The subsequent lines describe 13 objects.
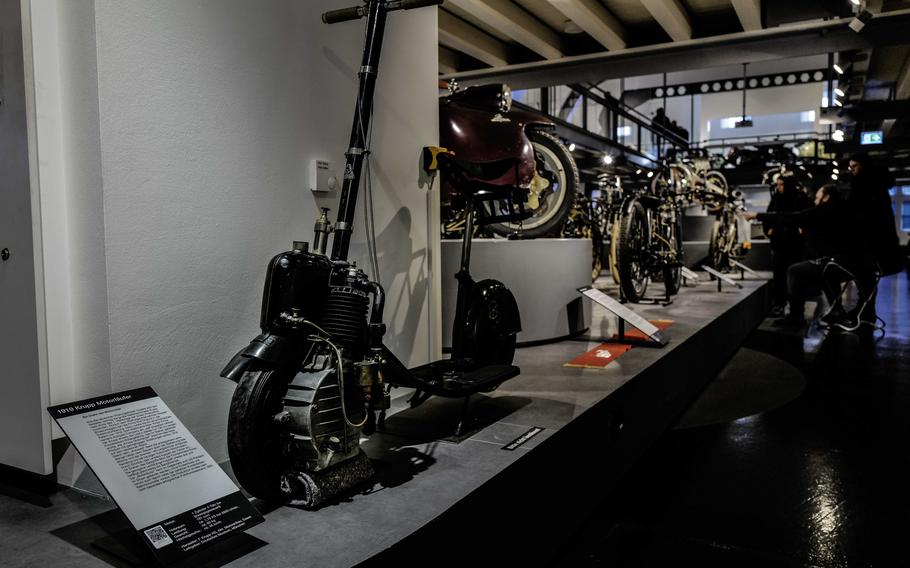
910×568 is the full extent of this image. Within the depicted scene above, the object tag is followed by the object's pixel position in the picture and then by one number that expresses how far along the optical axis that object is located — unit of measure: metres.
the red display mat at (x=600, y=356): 3.60
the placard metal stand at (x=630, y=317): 3.86
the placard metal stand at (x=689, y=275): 8.20
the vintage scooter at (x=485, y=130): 3.96
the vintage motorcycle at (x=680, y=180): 7.62
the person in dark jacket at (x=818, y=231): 6.56
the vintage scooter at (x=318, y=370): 1.66
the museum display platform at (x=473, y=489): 1.51
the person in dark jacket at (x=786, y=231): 7.84
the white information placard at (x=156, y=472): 1.39
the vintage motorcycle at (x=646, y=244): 5.64
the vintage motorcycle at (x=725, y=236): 9.34
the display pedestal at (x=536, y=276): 4.07
